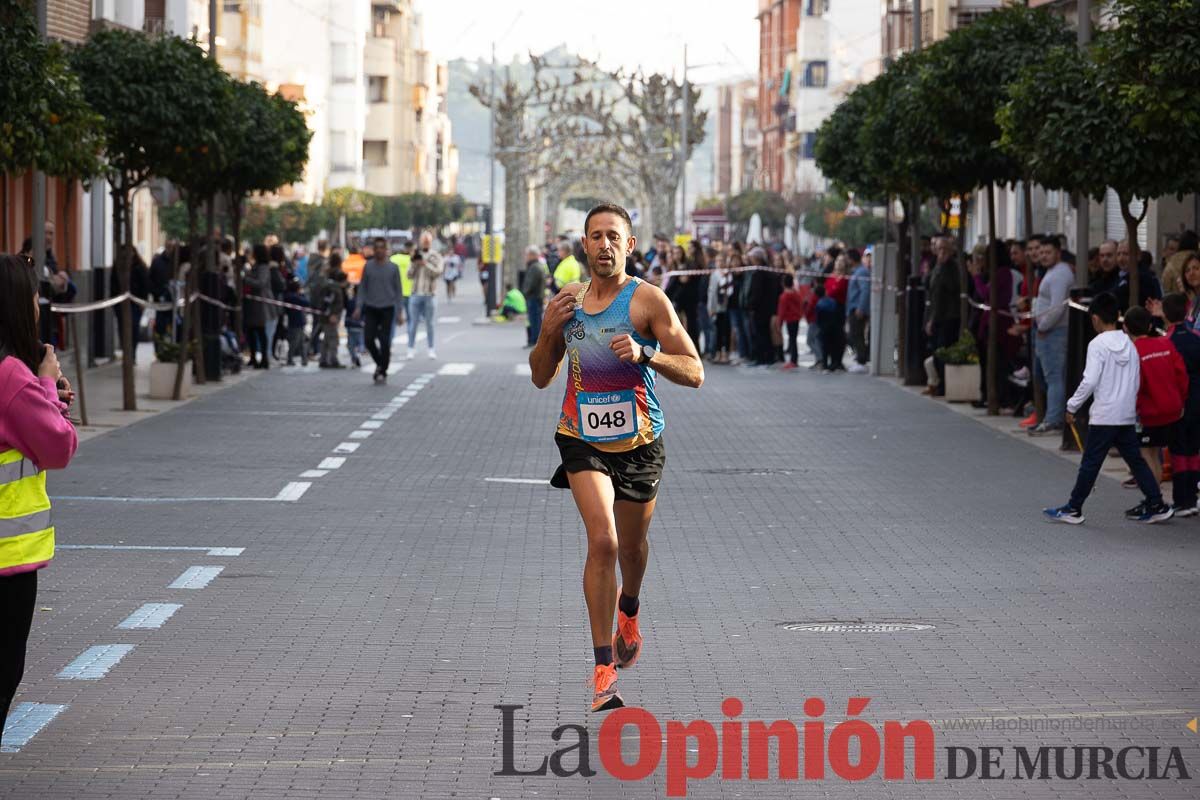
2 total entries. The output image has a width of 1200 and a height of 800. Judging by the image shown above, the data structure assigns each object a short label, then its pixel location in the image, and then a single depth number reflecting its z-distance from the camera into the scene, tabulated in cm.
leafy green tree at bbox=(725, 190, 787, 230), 10169
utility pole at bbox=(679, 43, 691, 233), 7954
